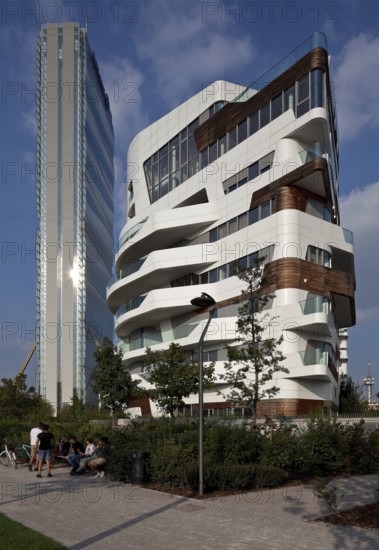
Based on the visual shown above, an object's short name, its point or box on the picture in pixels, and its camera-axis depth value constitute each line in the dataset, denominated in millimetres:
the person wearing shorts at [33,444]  19350
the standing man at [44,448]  17359
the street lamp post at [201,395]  13047
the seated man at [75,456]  17866
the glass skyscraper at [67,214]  110875
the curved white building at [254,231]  32062
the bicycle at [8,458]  21139
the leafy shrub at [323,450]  15609
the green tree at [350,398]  37281
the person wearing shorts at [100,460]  17047
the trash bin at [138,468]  15086
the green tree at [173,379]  28047
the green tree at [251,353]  21688
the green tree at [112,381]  34062
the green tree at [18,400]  51675
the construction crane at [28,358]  113500
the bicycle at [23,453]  21266
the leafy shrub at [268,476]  14078
